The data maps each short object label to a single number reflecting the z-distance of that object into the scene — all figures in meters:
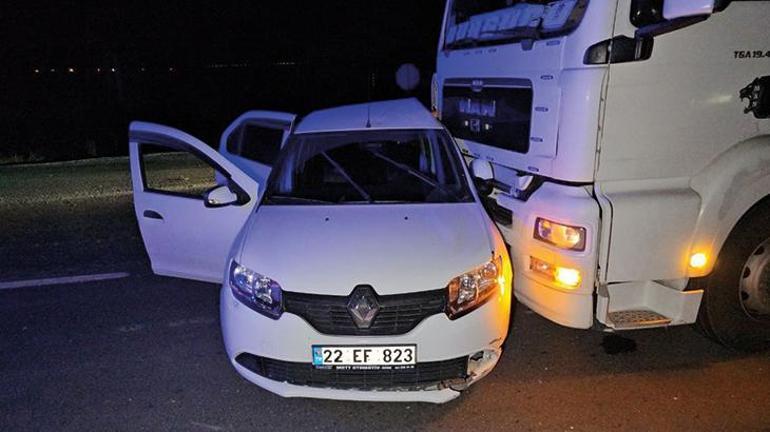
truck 3.62
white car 3.19
